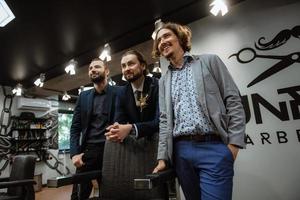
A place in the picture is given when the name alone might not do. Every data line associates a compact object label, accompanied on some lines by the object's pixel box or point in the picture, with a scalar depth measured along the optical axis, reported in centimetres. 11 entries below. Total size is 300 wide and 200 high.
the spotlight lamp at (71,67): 477
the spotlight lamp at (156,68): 519
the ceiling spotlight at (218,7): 295
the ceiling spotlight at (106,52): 414
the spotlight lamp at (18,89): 627
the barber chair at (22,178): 237
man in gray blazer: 122
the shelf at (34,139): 681
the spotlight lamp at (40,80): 554
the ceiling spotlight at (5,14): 300
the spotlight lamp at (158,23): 357
